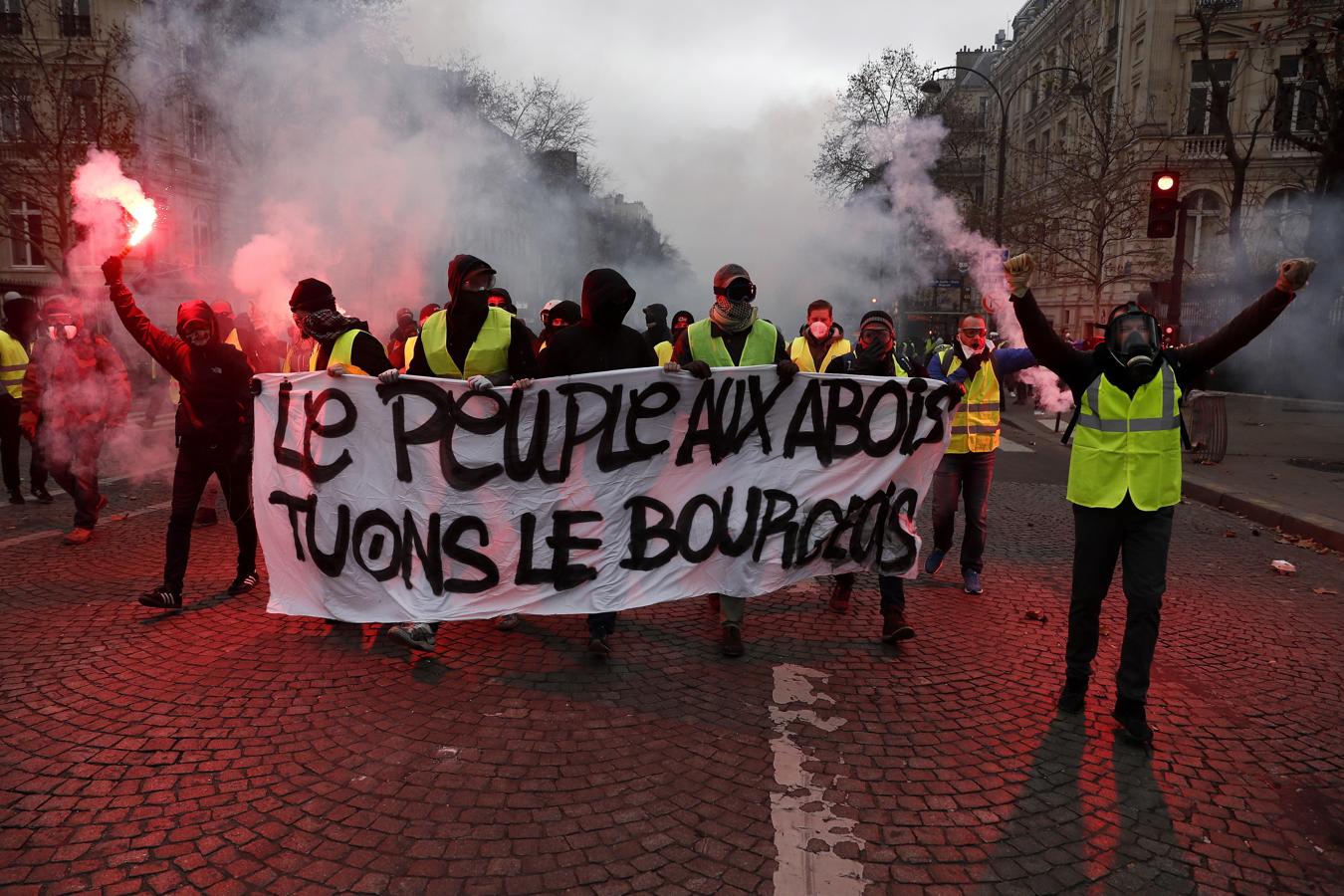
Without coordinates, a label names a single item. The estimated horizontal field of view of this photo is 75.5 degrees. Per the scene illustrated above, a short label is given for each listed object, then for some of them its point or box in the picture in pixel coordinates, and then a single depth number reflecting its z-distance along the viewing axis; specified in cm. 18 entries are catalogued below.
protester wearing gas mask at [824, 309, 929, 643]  522
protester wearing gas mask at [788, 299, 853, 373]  625
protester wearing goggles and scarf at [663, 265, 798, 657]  478
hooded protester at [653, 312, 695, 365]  764
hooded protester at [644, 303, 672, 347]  970
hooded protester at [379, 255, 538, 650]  477
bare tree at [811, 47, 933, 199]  2305
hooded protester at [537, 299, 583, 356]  686
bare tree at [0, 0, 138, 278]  1680
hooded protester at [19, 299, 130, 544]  714
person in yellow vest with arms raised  364
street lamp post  1991
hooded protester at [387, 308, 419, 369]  885
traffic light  1177
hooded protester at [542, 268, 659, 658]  454
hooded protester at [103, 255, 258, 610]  514
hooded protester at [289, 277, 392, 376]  486
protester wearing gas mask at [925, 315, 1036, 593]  580
